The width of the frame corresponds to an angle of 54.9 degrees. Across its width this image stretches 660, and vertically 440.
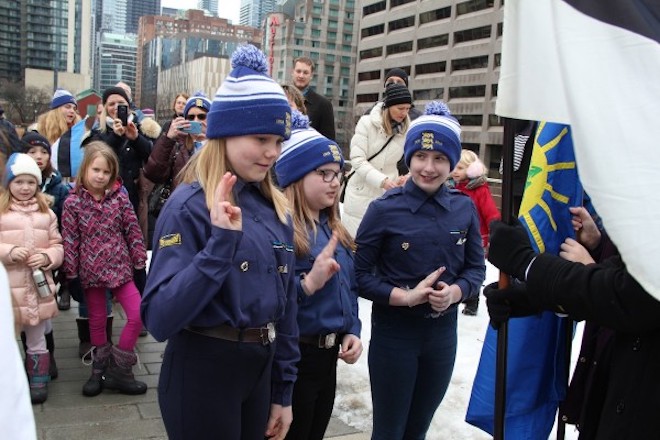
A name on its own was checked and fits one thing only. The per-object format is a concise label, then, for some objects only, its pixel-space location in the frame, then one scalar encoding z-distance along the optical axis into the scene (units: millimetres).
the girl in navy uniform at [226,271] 2240
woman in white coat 6082
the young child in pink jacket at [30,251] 4691
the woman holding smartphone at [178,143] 5758
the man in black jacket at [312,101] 6848
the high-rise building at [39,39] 139000
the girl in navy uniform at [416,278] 3443
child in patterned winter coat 4938
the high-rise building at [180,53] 116250
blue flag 2775
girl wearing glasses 3111
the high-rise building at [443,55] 68750
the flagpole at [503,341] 2363
